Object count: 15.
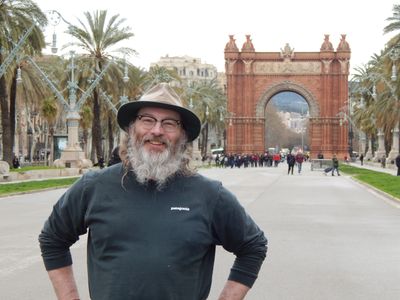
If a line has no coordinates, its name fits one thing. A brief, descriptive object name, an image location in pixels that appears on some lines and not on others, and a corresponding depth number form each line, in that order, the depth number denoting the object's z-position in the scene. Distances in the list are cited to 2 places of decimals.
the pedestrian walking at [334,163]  45.78
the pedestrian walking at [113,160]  12.40
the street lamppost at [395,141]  50.10
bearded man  3.06
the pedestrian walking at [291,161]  48.91
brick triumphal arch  89.19
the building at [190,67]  177.50
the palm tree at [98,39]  45.03
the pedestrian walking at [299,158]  50.50
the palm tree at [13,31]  33.16
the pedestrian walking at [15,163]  48.47
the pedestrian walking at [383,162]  62.66
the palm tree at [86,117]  59.30
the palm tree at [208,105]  78.69
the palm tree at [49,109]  55.44
